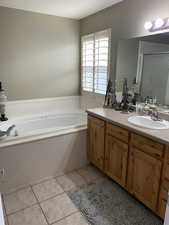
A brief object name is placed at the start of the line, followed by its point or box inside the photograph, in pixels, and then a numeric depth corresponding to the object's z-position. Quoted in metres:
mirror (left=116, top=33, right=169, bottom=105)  2.01
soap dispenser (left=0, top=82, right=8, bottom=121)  2.82
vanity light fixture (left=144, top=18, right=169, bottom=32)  1.93
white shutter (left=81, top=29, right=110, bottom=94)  2.90
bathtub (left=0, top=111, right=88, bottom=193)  2.05
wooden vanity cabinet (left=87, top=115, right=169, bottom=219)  1.53
